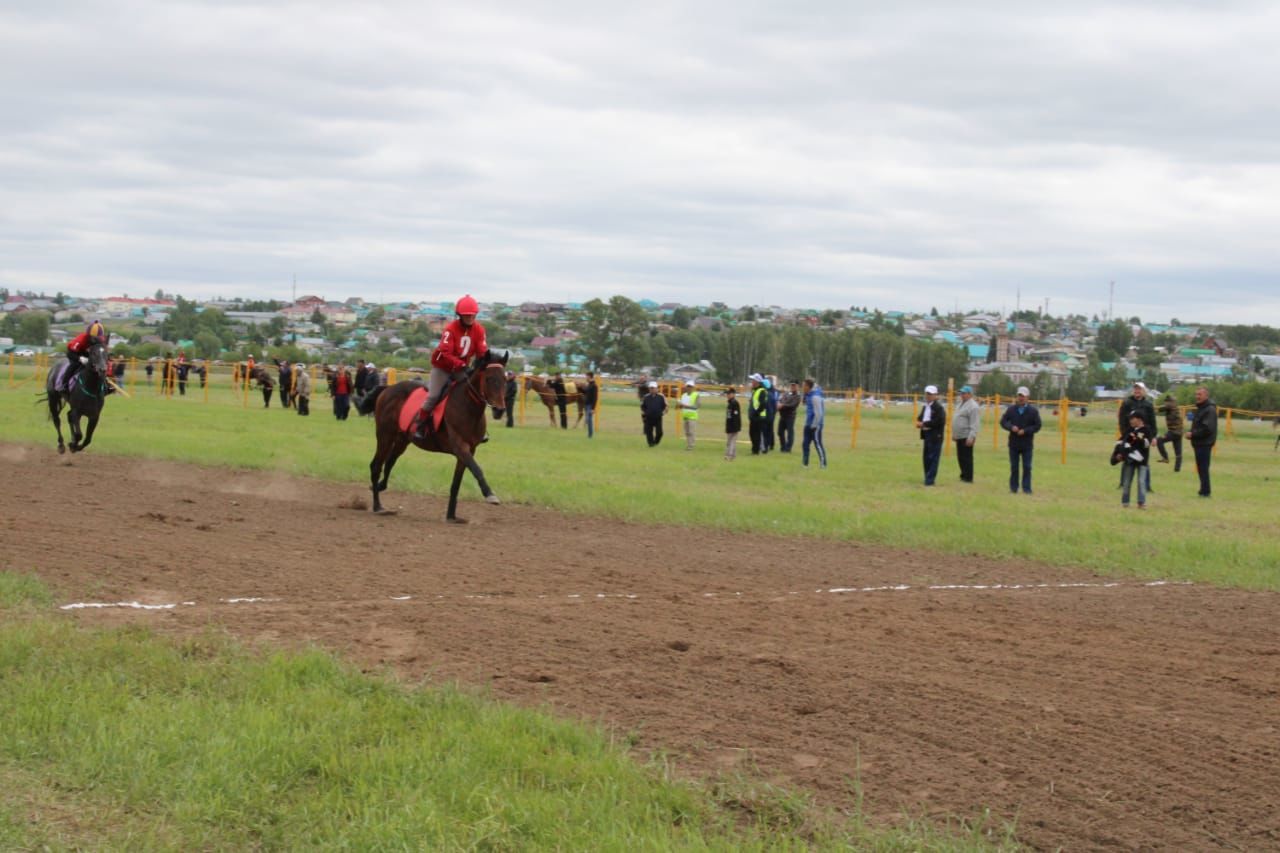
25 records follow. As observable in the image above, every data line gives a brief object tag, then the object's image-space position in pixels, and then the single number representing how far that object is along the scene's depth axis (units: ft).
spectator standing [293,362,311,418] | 147.02
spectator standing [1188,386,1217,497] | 76.84
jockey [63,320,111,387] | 72.13
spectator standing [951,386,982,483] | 79.46
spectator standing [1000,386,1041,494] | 75.97
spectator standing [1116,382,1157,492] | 72.46
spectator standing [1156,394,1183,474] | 99.40
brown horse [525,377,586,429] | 140.87
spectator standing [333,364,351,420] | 136.07
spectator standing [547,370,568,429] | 139.95
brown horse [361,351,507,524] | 53.52
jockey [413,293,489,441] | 53.31
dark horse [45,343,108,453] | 71.97
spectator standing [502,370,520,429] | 131.78
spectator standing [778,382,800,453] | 111.24
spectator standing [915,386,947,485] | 79.40
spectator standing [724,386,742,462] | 101.96
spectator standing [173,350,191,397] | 178.40
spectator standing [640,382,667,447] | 111.14
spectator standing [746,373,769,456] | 105.09
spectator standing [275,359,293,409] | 157.61
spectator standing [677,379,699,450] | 110.11
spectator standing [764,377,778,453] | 106.83
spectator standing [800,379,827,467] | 94.02
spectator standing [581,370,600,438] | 127.03
